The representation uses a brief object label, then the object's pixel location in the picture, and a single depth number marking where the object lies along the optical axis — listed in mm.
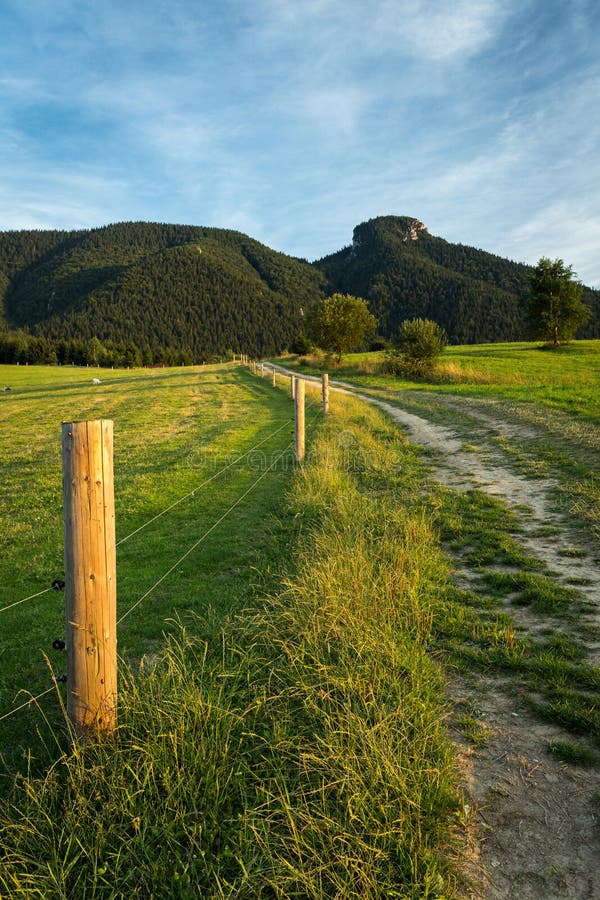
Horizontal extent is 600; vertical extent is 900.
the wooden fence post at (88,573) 3135
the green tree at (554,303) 51875
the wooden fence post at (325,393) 19473
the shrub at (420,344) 40156
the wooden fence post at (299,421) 11906
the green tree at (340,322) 56281
